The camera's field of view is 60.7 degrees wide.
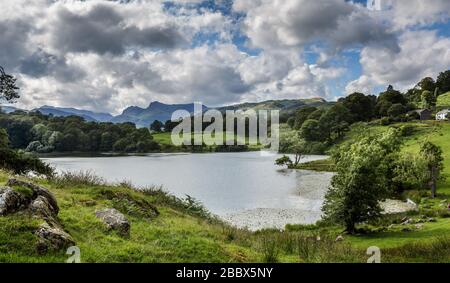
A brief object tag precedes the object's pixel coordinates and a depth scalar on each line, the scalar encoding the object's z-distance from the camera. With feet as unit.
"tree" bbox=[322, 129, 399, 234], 107.76
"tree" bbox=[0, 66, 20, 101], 102.68
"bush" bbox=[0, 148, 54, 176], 87.40
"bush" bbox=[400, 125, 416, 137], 349.82
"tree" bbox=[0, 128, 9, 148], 89.18
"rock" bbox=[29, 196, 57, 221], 41.42
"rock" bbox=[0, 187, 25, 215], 40.14
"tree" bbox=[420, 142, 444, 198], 165.68
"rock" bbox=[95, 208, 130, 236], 48.73
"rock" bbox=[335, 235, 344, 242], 96.43
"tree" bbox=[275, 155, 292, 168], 361.10
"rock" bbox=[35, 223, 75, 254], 35.77
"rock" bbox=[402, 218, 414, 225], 117.60
